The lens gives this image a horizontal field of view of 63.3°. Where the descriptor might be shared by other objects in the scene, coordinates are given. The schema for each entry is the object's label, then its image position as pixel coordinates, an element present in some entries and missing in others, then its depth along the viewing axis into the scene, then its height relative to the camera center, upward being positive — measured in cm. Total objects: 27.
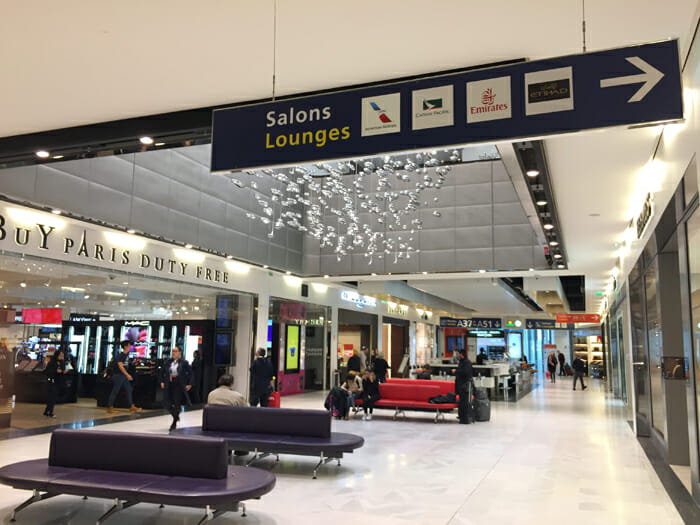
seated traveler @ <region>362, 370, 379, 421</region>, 1284 -119
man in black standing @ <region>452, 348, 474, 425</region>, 1223 -99
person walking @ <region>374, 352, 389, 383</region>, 1625 -78
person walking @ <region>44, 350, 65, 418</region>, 1055 -80
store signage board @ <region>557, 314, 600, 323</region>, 2740 +119
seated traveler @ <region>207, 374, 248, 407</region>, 770 -81
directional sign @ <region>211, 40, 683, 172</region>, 323 +150
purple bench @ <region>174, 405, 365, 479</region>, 670 -120
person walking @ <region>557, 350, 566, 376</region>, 3514 -139
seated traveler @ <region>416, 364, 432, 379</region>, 1769 -102
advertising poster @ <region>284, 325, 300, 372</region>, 1883 -40
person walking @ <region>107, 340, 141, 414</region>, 1235 -90
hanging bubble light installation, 1544 +353
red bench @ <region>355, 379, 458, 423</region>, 1253 -129
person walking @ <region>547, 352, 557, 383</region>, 2968 -123
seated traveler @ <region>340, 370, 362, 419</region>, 1284 -116
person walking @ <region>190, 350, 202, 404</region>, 1416 -105
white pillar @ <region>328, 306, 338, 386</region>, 2081 -14
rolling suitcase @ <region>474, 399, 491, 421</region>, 1260 -152
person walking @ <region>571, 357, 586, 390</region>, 2359 -111
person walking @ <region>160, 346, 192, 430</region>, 1030 -86
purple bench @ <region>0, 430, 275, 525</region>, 457 -121
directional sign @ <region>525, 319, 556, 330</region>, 3219 +103
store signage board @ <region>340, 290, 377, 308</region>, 2232 +167
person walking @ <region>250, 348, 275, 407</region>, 1176 -85
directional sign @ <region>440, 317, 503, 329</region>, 3121 +102
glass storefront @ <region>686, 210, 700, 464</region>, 503 +50
